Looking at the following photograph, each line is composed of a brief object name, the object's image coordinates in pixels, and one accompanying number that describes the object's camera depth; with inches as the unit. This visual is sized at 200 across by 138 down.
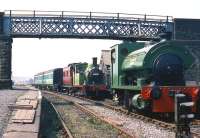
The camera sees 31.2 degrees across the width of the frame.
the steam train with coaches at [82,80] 925.3
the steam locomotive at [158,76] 450.5
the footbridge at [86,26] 1424.5
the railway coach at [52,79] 1524.0
